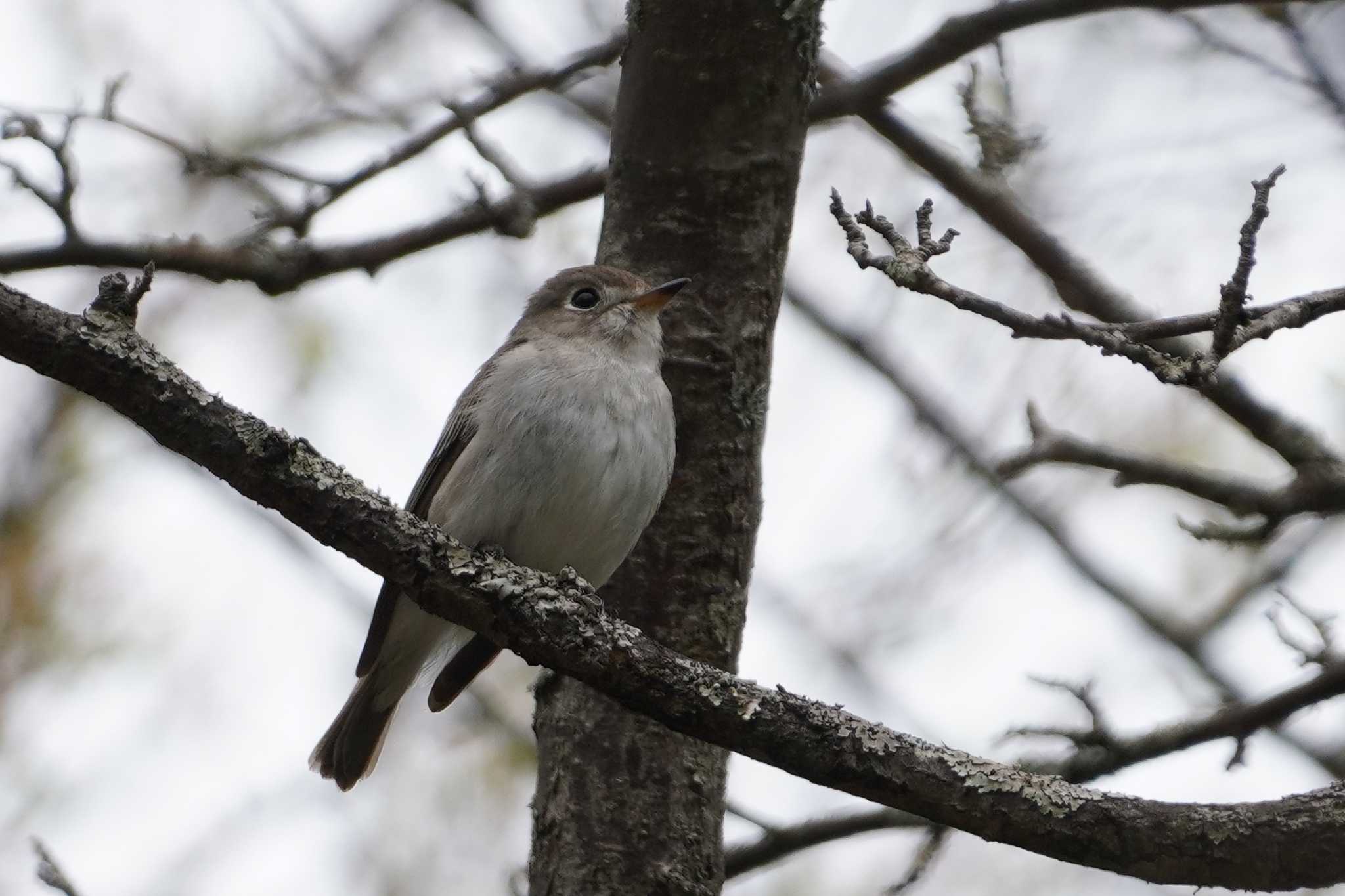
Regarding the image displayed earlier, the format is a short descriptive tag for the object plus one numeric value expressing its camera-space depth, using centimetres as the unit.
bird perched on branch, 862
